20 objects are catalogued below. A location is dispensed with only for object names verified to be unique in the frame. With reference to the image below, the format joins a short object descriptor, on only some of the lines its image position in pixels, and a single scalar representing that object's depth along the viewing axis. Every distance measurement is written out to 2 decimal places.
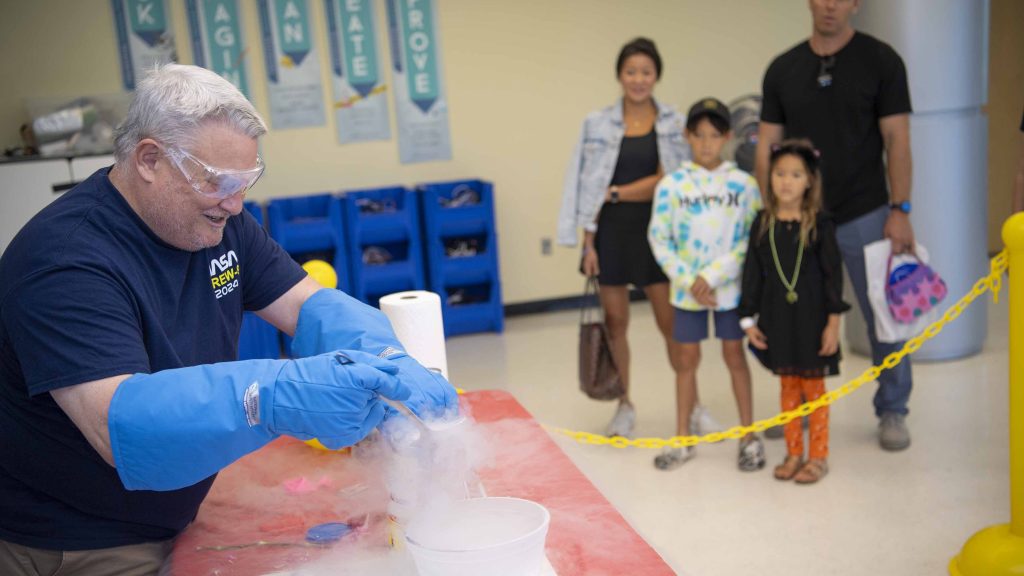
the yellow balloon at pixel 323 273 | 2.63
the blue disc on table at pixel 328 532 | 1.53
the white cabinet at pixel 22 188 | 4.67
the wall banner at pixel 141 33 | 5.32
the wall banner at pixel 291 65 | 5.51
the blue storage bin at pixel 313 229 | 5.25
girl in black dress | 3.18
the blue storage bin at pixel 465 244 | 5.52
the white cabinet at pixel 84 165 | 4.76
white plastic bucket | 1.20
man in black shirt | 3.30
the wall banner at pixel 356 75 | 5.60
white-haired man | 1.25
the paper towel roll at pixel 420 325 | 1.84
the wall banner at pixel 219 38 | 5.41
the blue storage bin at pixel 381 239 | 5.40
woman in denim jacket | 3.68
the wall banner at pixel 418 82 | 5.68
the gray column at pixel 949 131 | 4.14
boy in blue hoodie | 3.38
